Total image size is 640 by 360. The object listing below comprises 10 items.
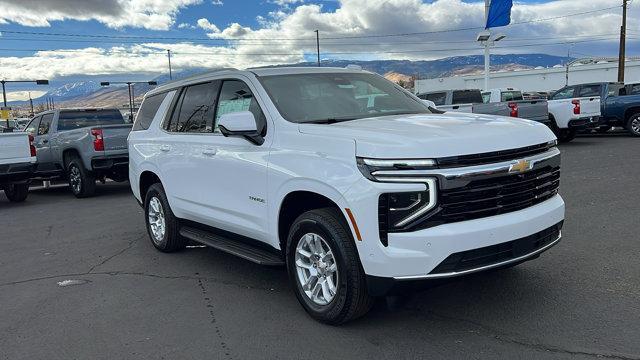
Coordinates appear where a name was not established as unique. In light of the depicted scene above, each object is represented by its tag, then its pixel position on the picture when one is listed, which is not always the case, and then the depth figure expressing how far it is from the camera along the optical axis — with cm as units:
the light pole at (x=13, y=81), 5279
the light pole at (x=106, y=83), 6001
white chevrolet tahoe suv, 346
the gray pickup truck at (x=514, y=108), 1516
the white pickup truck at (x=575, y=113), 1602
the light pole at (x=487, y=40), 2362
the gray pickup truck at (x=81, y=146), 1122
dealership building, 5898
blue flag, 2200
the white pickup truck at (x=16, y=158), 1076
